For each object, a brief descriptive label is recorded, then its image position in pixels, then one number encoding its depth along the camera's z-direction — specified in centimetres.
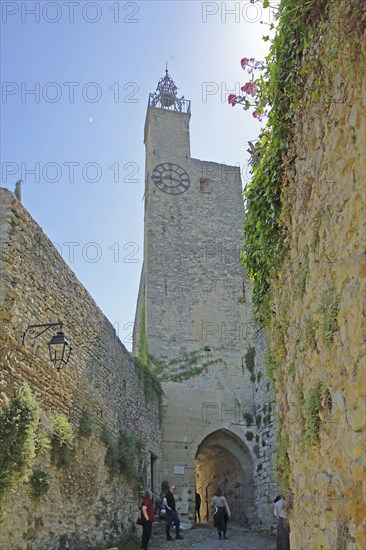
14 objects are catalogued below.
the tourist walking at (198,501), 1728
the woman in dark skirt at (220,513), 1266
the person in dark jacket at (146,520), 985
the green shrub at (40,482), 685
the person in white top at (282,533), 781
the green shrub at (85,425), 872
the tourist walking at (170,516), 1214
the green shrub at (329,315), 310
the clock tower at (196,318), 1752
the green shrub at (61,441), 755
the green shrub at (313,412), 332
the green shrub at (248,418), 1786
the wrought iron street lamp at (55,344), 717
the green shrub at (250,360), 1873
